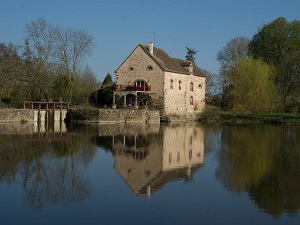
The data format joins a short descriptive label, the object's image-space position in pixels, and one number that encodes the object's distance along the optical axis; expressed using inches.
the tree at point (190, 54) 2849.4
